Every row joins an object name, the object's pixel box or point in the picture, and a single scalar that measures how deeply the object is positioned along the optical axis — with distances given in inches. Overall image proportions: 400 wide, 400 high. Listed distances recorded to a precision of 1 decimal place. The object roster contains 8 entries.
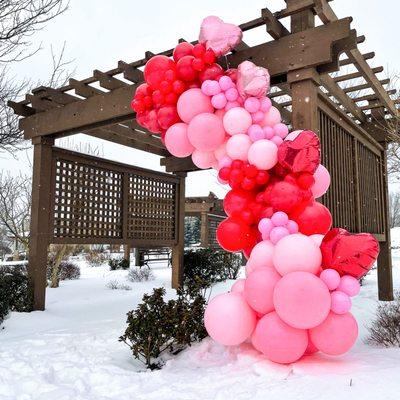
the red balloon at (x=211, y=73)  146.6
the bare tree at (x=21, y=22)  236.1
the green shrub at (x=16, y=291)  215.6
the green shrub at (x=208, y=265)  359.3
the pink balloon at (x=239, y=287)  131.4
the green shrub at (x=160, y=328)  136.6
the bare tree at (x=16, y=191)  578.2
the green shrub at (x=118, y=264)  577.0
